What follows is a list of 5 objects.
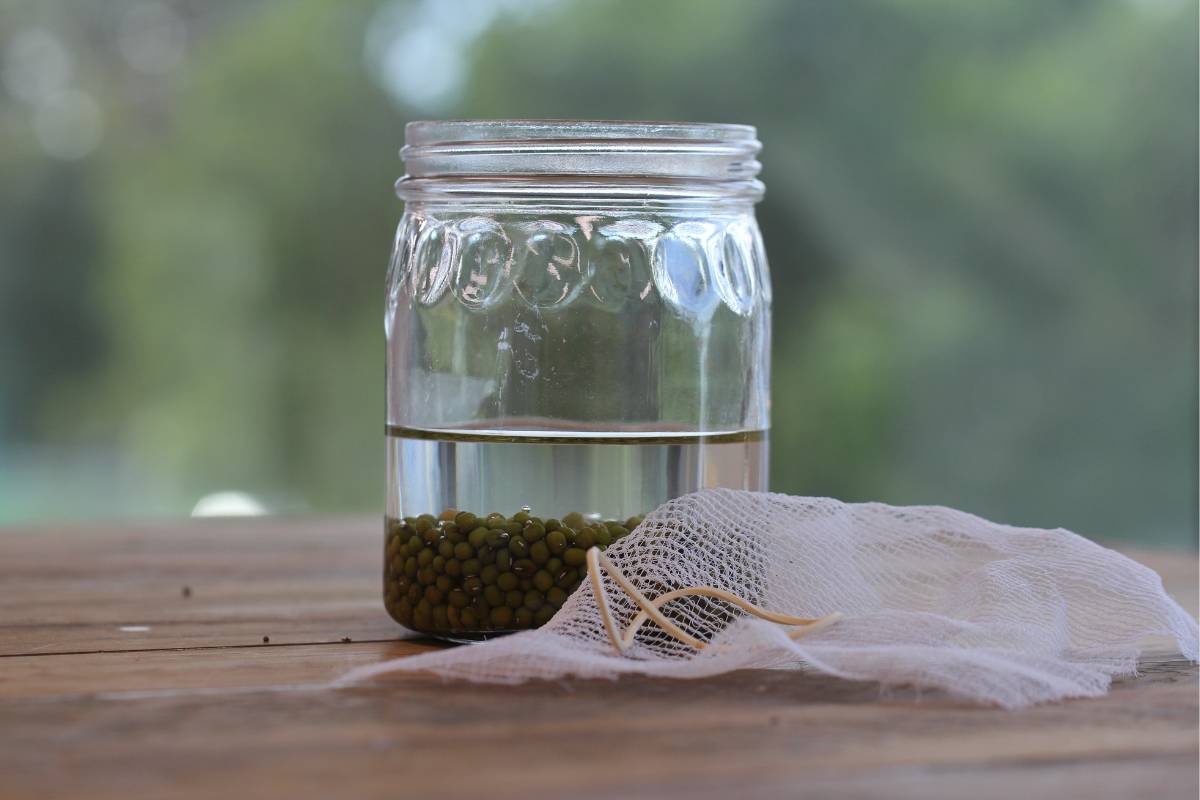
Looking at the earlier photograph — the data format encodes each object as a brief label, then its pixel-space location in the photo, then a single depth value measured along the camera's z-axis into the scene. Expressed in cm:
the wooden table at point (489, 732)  49
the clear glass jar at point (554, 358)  58
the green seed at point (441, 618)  58
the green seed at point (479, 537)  58
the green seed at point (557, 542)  58
